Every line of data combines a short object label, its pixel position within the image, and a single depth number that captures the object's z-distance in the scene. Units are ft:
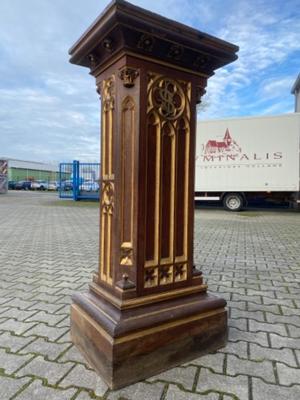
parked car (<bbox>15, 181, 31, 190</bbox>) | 144.15
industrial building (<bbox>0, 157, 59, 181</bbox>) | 198.68
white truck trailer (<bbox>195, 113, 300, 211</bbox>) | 41.52
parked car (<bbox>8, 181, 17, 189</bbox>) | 144.09
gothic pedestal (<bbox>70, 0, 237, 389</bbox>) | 6.59
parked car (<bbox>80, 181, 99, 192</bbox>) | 62.49
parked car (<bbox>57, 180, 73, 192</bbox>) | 69.14
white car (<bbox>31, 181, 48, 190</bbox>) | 145.28
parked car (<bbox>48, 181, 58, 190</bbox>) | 147.41
